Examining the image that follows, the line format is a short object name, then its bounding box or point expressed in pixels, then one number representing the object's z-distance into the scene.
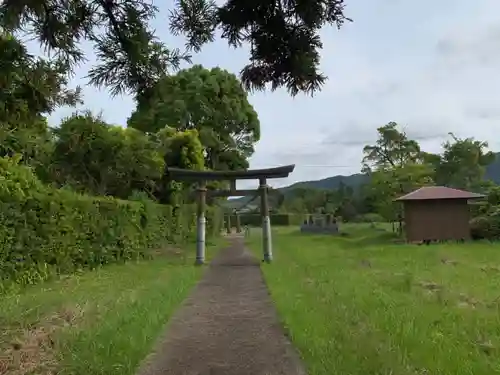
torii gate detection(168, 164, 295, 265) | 15.96
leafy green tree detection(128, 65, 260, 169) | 35.69
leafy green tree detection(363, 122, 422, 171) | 41.97
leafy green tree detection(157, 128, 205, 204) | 28.33
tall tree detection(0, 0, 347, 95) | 3.59
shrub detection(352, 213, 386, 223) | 49.75
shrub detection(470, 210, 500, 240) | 25.42
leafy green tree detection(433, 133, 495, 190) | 41.62
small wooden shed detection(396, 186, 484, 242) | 25.78
